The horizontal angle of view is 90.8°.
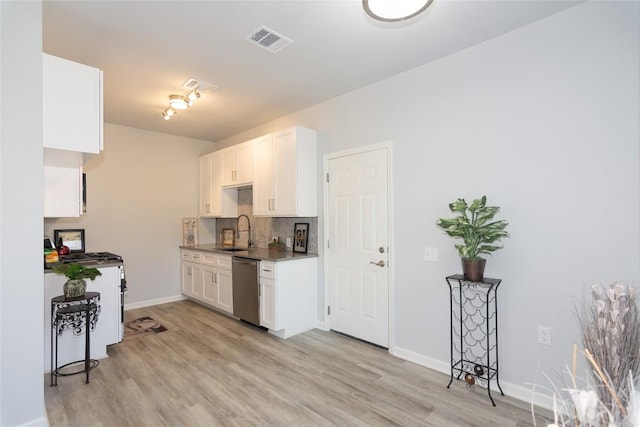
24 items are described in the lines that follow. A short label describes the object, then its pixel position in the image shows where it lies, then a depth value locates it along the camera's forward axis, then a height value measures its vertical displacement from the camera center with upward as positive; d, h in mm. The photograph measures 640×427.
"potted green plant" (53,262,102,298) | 2568 -477
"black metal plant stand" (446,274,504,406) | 2422 -951
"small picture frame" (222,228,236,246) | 5254 -339
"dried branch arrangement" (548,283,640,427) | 706 -371
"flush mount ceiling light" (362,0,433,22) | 1704 +1142
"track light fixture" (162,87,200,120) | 3425 +1298
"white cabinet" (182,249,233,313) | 4207 -905
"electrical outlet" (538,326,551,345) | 2209 -866
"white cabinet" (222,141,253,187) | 4383 +745
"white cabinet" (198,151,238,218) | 5016 +387
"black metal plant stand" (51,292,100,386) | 2613 -856
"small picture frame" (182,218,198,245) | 5344 -246
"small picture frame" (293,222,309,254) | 3979 -274
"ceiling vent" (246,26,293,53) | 2338 +1358
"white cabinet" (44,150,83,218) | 2623 +261
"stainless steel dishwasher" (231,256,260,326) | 3715 -895
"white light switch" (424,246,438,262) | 2779 -360
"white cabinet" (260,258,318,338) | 3496 -924
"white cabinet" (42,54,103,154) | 2078 +768
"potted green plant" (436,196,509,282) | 2301 -140
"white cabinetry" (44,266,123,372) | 2812 -992
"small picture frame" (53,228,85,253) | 4078 -266
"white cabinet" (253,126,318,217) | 3691 +518
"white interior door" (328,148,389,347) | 3201 -336
